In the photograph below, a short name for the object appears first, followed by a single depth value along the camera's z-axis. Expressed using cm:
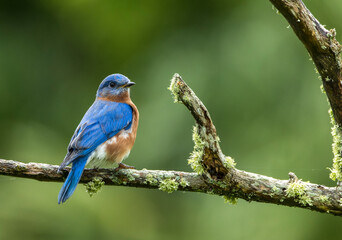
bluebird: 980
